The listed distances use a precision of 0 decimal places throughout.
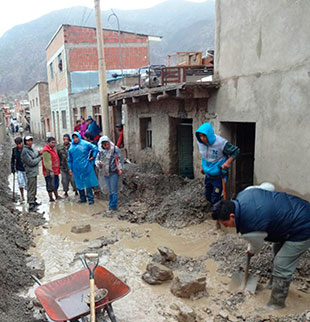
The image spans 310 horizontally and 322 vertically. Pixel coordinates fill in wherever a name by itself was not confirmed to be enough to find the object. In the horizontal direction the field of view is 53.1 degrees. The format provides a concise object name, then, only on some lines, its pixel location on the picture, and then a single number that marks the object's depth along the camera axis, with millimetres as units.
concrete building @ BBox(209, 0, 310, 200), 4352
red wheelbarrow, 3047
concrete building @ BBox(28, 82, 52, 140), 28188
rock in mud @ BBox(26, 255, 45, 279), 4453
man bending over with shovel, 3201
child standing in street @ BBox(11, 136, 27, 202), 7641
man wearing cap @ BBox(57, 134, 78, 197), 8438
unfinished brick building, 16875
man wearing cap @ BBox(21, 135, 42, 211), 7207
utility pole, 9180
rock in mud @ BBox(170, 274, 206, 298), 3781
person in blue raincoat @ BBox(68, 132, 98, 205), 7816
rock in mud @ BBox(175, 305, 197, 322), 3406
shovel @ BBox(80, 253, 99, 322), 2711
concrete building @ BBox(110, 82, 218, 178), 6582
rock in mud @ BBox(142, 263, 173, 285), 4141
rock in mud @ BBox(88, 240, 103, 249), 5354
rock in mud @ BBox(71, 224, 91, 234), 6145
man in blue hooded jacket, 5500
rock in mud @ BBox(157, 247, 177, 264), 4617
